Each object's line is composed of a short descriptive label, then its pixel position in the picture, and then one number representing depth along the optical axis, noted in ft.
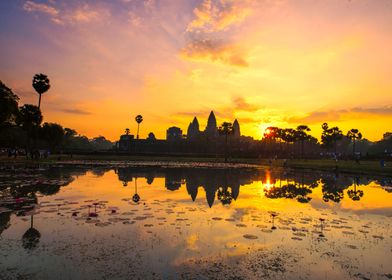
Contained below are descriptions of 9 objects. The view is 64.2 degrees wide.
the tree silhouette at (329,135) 347.56
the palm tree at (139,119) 421.59
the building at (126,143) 531.13
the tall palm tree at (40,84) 200.23
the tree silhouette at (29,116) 230.95
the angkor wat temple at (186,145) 448.65
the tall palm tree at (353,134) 338.95
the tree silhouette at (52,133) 326.61
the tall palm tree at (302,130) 343.67
